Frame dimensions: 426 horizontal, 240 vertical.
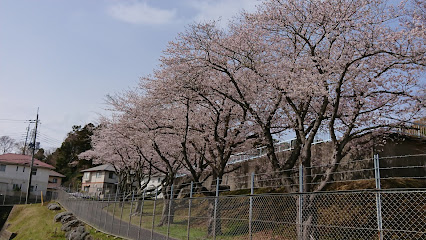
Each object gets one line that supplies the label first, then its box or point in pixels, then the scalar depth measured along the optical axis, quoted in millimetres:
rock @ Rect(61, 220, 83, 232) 24625
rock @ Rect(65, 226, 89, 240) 19938
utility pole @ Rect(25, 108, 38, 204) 41769
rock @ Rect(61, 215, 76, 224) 27828
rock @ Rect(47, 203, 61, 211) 35691
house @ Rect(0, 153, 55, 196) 54369
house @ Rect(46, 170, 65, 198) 62712
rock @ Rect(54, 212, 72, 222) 28438
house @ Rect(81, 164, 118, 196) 61312
